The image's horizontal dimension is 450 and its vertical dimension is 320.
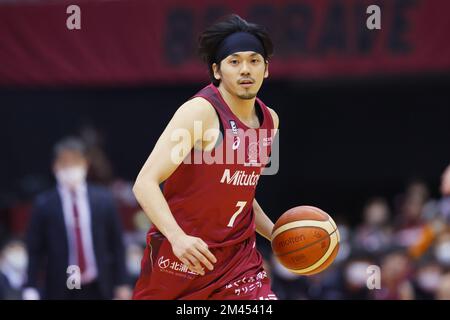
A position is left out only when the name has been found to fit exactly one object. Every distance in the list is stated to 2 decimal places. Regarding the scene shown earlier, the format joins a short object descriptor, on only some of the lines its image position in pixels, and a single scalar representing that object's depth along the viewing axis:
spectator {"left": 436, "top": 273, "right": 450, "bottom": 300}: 8.94
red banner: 12.38
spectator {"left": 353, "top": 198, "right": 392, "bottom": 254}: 11.35
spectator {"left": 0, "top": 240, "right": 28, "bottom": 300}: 10.58
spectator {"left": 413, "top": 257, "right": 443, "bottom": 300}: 10.07
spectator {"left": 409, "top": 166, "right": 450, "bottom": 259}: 11.20
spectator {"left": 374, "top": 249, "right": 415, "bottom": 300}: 9.83
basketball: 6.28
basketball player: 5.90
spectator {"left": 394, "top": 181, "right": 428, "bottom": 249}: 12.80
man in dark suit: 8.49
